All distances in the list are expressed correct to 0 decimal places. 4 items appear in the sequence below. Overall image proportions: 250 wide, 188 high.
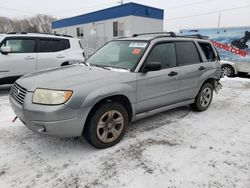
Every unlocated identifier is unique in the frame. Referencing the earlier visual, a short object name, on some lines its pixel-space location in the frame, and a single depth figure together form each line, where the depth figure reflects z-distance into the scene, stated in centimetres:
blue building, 1903
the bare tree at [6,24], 6912
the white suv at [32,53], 657
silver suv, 300
